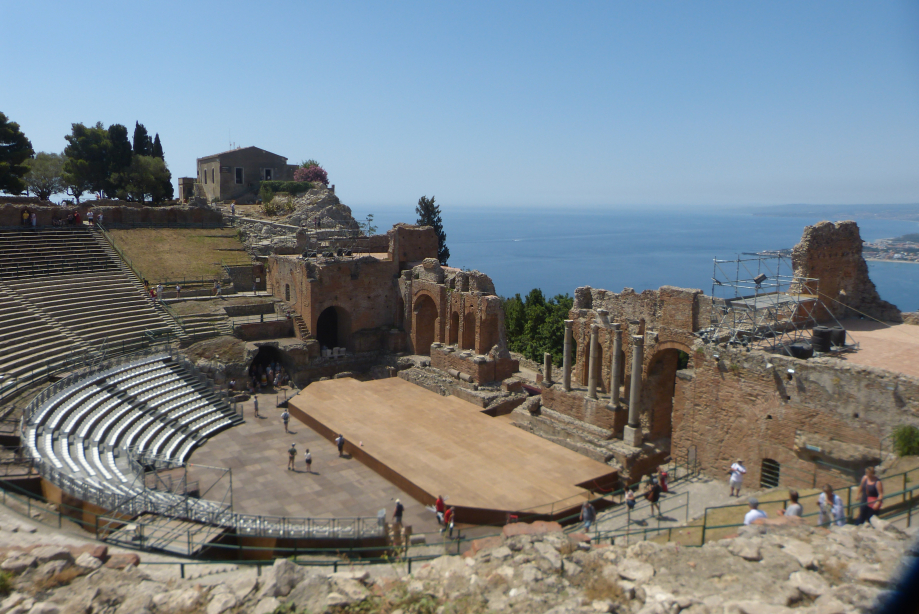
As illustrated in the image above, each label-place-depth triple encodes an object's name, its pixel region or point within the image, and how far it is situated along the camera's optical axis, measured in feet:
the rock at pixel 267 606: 29.63
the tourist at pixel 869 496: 34.99
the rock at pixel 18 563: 31.01
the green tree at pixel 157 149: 183.73
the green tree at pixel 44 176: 159.43
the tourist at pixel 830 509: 36.97
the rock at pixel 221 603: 29.81
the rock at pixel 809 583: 27.17
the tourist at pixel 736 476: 55.42
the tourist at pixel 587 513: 52.31
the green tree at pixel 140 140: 175.63
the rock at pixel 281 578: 31.16
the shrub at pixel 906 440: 46.47
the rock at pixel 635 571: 31.05
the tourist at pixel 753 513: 38.62
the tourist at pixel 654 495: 54.24
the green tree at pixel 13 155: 135.14
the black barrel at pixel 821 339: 57.00
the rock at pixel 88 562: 33.14
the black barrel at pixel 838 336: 58.44
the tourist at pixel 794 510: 39.58
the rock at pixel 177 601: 29.99
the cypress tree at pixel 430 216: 193.25
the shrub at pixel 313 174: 182.80
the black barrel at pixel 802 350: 55.36
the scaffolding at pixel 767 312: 60.85
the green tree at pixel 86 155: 158.51
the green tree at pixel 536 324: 123.03
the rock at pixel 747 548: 31.42
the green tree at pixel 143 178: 161.89
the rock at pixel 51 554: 32.27
